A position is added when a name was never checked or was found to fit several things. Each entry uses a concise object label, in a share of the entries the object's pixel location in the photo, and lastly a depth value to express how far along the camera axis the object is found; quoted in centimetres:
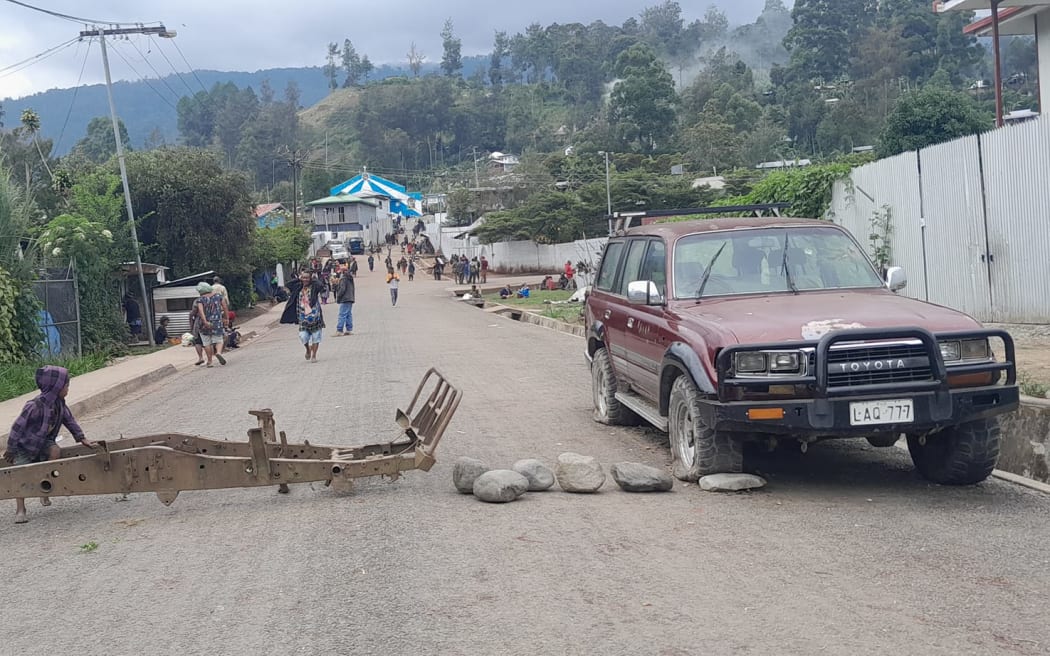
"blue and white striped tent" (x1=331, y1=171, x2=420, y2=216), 12350
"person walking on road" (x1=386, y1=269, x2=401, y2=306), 4270
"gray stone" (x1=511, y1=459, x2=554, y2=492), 727
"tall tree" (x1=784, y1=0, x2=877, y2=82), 11625
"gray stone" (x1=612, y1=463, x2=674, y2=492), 705
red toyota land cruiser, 637
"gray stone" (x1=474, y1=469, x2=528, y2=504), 691
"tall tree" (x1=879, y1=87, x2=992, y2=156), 4755
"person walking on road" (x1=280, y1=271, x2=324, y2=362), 1916
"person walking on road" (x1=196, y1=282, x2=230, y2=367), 1958
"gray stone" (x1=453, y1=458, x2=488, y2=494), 718
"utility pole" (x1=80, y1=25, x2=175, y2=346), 3114
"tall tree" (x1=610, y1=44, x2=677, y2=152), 10306
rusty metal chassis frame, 663
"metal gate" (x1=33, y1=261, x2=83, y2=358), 2100
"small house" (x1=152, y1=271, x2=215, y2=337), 3403
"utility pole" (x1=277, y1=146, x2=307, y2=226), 6569
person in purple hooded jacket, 720
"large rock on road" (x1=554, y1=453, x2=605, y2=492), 712
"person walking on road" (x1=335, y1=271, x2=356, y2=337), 2468
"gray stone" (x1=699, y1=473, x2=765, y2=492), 695
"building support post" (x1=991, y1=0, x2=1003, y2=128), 2320
